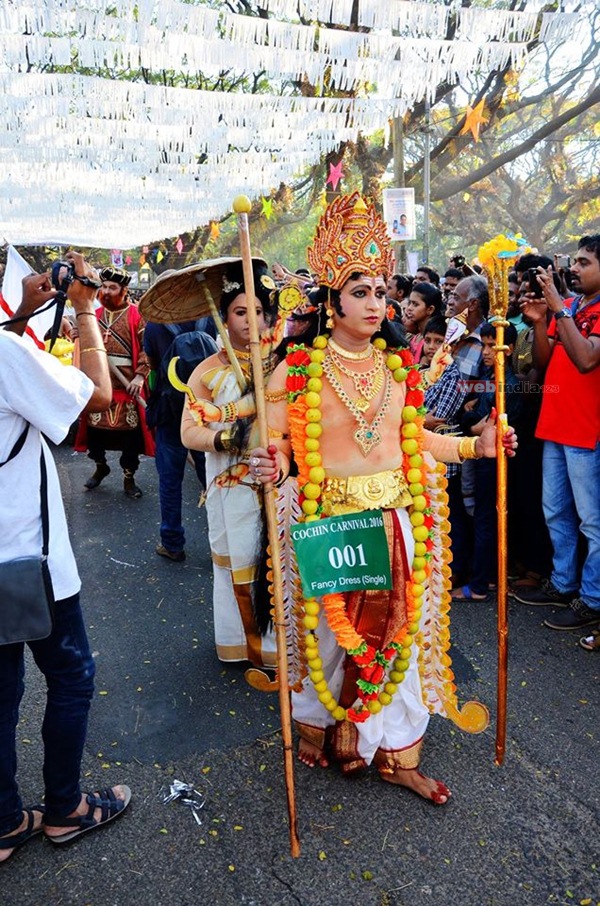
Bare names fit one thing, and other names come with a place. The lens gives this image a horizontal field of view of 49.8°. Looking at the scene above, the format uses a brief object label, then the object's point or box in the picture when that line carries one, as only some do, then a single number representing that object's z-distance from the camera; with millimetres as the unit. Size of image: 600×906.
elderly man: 4051
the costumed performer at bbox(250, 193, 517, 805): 2391
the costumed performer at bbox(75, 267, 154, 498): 6062
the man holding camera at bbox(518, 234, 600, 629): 3512
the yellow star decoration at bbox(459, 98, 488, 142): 8344
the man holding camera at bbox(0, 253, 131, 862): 1923
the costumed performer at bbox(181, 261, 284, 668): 3027
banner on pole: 8461
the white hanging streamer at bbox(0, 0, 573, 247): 4703
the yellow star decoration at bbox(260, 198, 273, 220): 10844
